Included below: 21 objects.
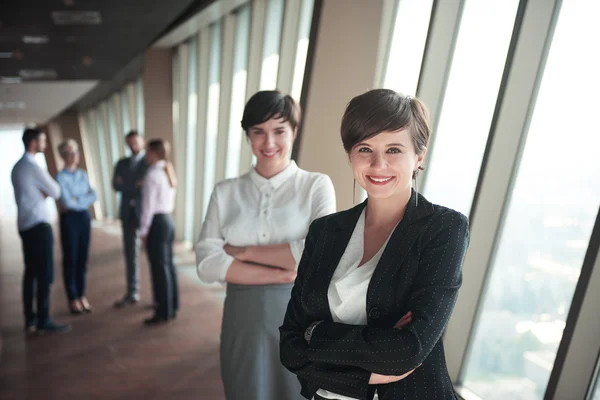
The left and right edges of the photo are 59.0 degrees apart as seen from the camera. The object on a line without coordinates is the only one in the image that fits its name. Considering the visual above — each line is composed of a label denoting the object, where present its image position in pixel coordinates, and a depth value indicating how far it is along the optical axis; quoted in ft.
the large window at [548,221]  8.84
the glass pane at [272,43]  22.16
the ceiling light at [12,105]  53.31
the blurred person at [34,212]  16.56
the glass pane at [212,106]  28.66
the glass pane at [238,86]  25.04
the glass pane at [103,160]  61.31
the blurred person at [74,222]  19.24
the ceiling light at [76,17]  23.35
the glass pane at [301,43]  19.38
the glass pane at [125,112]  50.00
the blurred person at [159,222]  17.90
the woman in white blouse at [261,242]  7.04
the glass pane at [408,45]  12.00
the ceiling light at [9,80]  40.94
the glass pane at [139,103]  44.98
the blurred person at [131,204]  20.49
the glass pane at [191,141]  32.07
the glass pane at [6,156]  65.21
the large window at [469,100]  10.48
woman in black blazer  4.43
